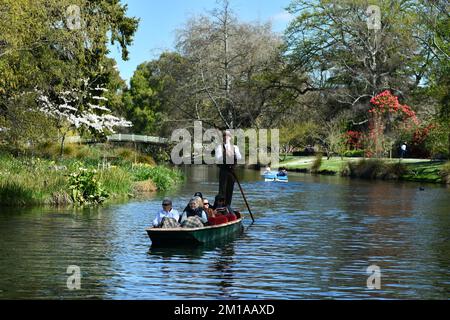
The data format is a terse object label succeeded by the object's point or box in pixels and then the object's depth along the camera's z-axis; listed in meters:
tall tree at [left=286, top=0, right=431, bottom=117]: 72.12
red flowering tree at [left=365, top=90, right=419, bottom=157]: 66.75
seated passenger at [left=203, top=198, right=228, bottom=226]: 21.27
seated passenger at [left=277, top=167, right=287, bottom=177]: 51.81
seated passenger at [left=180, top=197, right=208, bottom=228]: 20.09
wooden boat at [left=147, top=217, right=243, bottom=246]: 19.41
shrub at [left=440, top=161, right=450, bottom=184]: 51.84
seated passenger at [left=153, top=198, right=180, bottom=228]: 19.88
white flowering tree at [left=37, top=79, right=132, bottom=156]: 42.03
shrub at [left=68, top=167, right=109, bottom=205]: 31.67
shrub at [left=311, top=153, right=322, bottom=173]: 69.03
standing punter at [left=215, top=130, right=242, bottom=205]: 24.53
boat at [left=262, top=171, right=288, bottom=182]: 51.75
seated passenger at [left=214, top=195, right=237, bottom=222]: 22.76
